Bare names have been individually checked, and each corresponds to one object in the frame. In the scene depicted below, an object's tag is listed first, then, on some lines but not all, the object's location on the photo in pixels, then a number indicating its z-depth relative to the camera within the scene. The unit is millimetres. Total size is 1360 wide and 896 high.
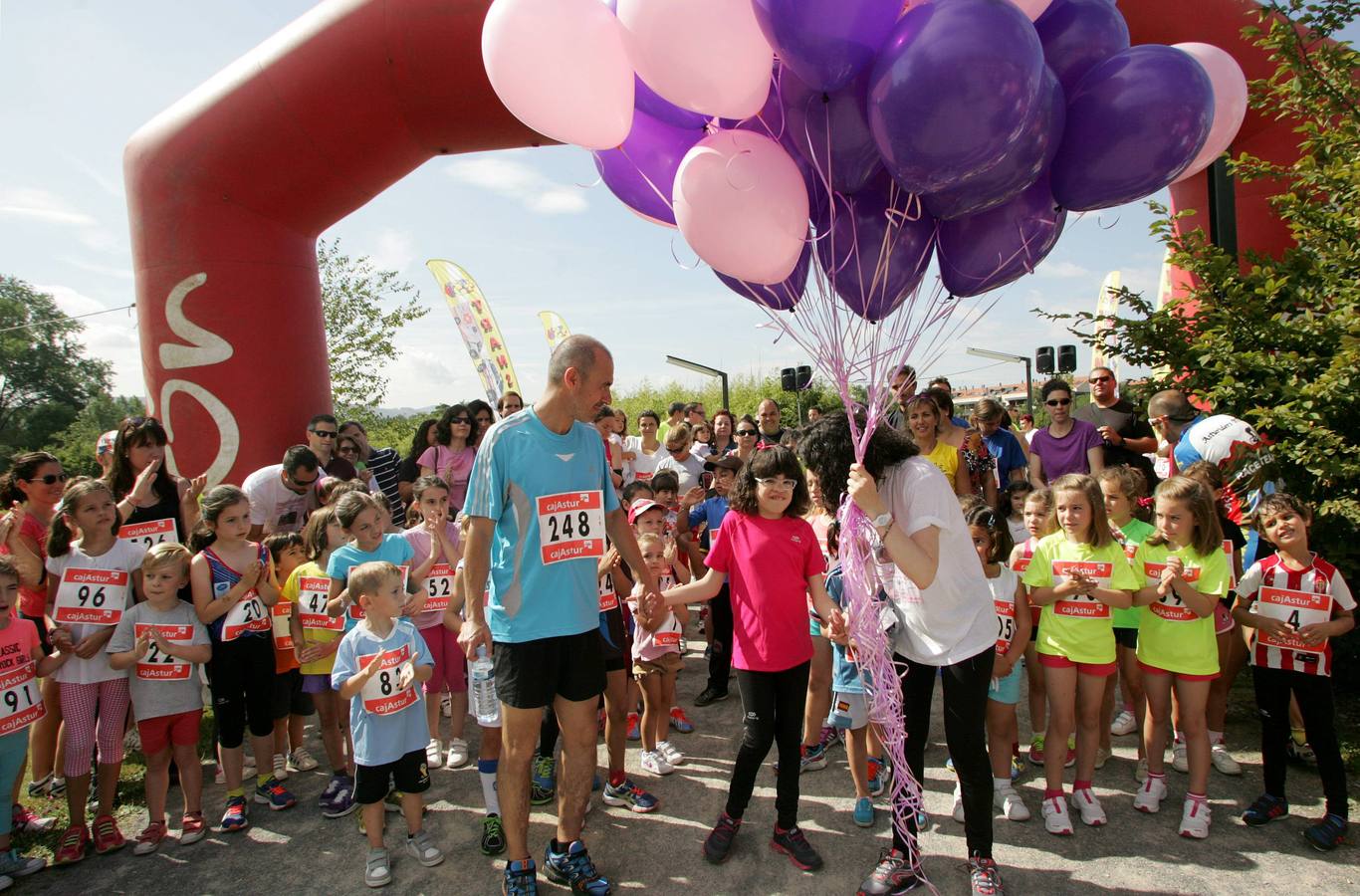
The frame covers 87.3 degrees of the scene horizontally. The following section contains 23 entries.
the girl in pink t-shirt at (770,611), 2848
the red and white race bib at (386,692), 2941
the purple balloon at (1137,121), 2379
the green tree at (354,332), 15289
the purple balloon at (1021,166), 2303
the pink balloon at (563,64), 2535
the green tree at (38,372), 41062
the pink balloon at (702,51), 2367
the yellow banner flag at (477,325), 15258
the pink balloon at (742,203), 2518
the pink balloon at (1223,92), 2760
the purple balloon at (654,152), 2977
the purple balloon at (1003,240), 2779
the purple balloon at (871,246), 2807
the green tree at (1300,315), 3674
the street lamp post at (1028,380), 22375
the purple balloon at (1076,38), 2582
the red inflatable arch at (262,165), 5844
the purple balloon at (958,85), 2076
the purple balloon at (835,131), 2461
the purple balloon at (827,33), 2205
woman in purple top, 4867
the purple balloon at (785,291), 2934
